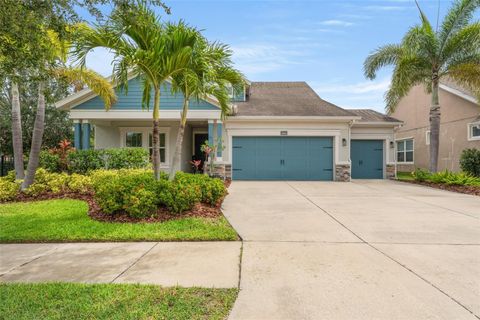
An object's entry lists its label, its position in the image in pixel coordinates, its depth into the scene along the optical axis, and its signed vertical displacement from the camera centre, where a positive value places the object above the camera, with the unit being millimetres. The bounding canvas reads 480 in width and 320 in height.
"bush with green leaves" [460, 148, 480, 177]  12875 -110
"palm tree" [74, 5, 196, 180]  5547 +2405
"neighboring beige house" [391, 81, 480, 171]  14828 +1926
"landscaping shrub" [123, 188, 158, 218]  5824 -951
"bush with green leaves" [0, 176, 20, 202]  8297 -969
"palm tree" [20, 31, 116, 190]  5727 +2331
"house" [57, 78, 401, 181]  13570 +1164
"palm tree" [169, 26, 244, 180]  6141 +2077
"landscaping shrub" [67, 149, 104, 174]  10852 -101
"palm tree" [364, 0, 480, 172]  11961 +4724
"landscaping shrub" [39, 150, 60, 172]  10656 -100
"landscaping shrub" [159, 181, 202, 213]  6012 -830
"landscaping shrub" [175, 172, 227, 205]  6754 -731
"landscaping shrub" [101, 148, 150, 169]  11031 +19
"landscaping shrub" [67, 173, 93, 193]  8944 -849
